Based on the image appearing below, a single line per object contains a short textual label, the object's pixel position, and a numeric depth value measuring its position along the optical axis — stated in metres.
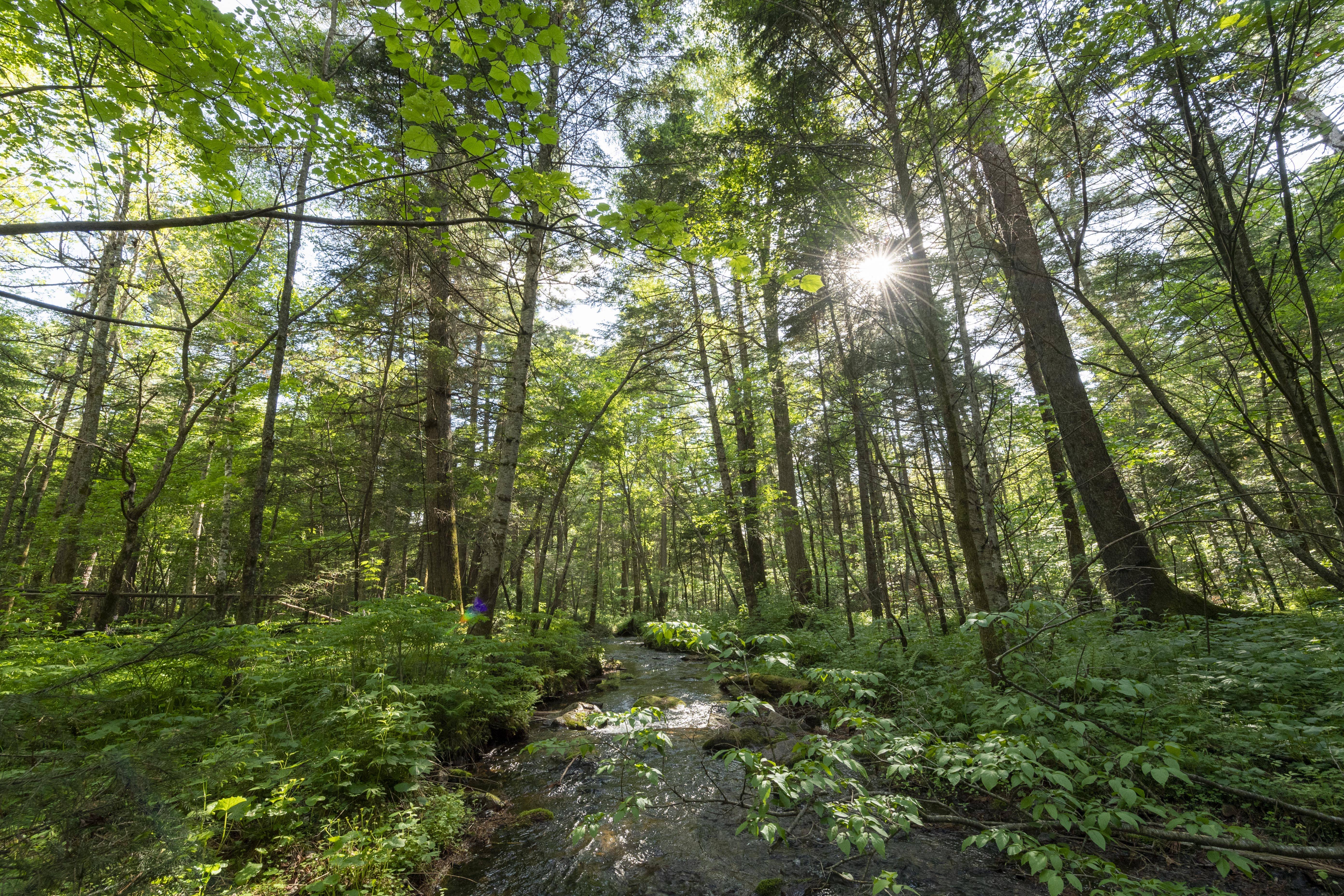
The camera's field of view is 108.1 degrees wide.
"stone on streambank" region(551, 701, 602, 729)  6.77
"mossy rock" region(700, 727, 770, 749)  5.82
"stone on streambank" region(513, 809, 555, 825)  4.69
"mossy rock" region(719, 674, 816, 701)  7.90
